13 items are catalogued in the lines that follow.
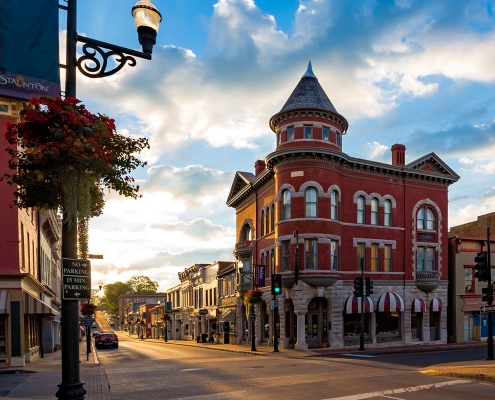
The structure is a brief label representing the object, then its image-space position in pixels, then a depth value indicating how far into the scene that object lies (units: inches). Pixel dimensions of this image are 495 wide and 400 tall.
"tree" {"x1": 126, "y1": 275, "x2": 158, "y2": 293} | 7746.1
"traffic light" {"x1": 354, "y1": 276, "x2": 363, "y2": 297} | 1269.7
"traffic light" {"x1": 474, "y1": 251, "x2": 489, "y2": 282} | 890.1
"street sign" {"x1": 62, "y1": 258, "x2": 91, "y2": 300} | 266.4
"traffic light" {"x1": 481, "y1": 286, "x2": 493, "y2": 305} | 938.1
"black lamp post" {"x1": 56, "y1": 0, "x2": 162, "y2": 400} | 258.2
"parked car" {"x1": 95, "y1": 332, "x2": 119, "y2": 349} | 1983.3
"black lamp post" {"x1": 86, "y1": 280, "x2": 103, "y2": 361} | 1291.3
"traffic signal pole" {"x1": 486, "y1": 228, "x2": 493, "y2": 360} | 903.1
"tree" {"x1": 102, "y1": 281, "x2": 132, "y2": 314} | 7810.0
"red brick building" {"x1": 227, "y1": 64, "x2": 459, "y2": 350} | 1416.1
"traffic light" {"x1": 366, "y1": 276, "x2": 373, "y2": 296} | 1300.4
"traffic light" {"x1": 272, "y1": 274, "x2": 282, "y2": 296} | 1254.9
